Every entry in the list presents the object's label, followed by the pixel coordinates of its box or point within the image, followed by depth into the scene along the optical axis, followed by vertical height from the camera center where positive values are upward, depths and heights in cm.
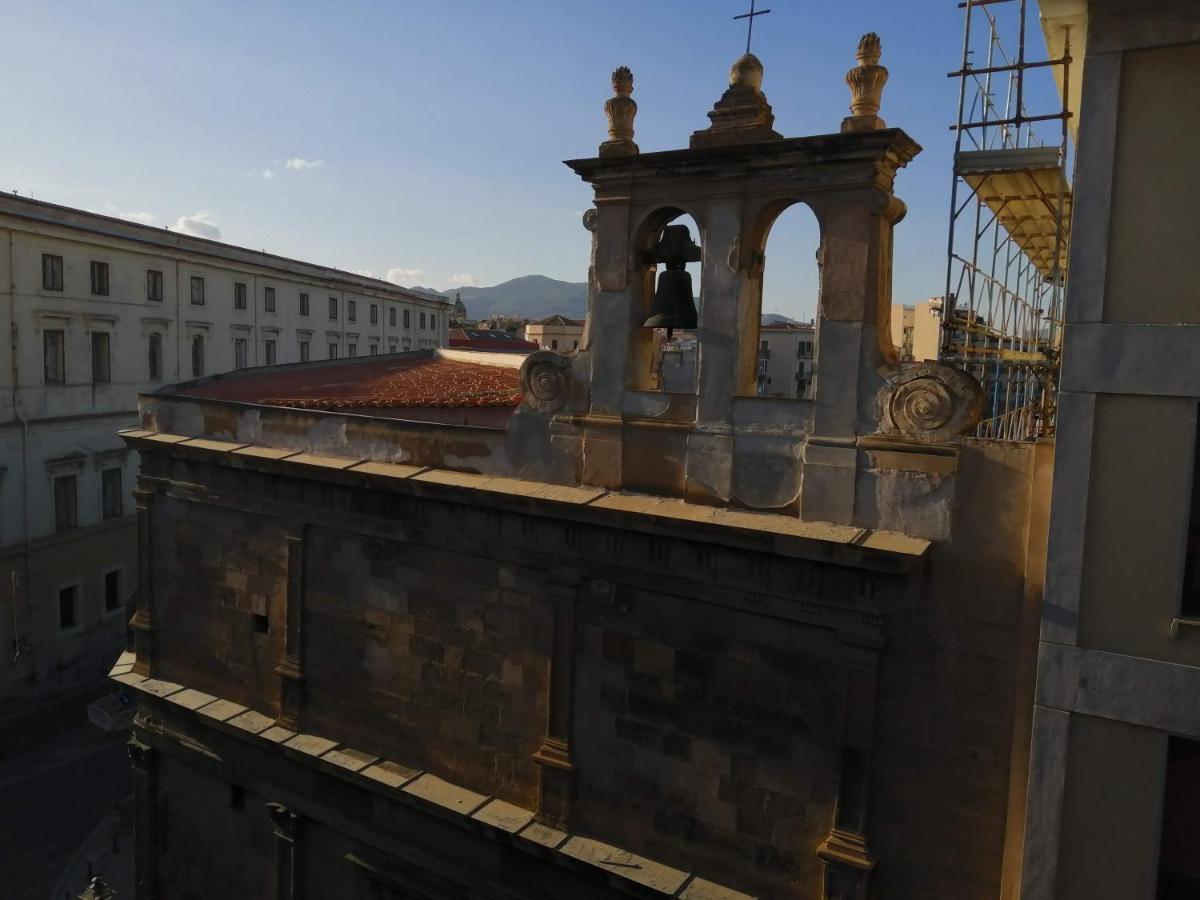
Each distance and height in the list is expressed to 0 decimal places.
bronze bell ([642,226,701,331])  887 +95
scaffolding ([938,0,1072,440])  738 +179
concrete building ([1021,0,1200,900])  615 -70
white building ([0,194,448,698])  2598 -80
